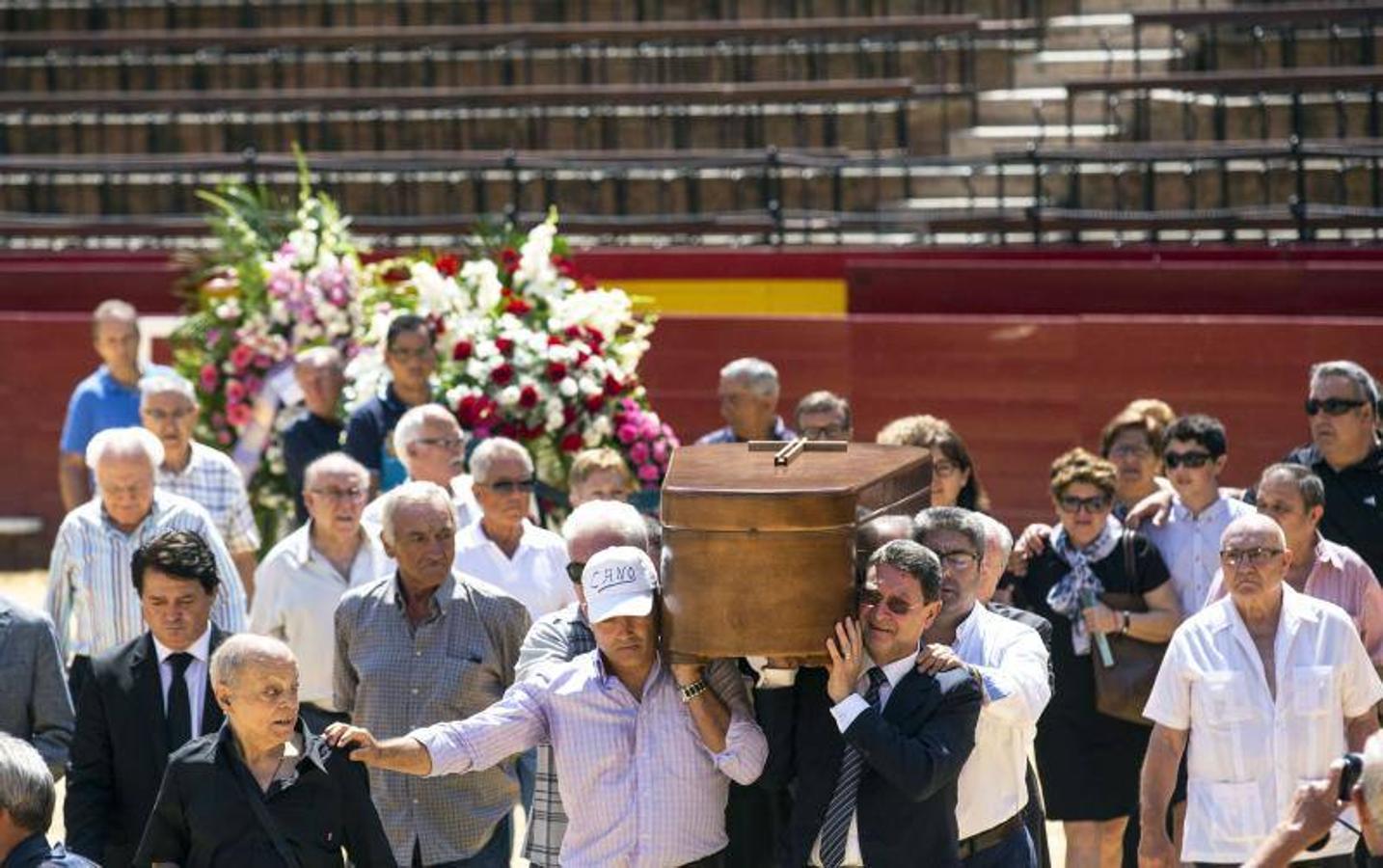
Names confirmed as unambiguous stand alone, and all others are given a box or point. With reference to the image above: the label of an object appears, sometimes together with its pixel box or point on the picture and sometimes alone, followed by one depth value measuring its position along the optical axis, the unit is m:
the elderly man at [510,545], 15.87
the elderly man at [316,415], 20.87
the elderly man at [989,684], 12.03
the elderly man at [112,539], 15.76
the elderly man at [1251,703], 12.98
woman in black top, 15.74
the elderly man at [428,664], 13.86
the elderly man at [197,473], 18.17
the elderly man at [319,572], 15.41
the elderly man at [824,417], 18.44
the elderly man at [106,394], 23.02
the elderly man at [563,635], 12.47
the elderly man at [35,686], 13.23
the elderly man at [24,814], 10.12
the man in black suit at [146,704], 12.84
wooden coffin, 11.02
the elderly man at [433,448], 17.30
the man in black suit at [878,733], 11.26
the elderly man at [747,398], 19.81
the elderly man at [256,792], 11.36
